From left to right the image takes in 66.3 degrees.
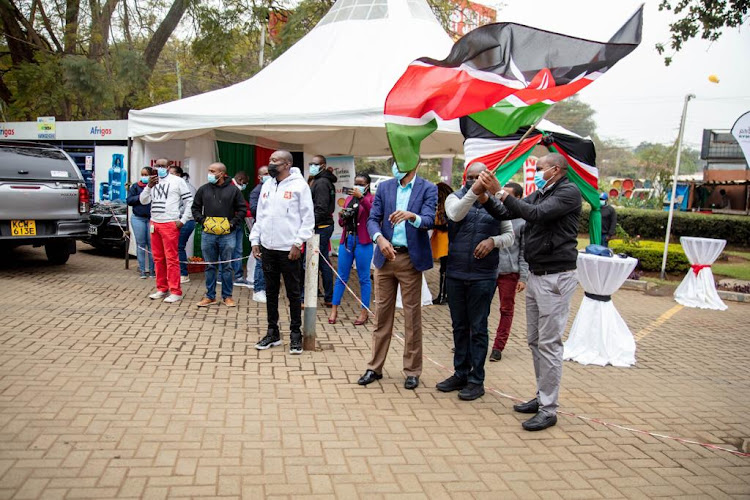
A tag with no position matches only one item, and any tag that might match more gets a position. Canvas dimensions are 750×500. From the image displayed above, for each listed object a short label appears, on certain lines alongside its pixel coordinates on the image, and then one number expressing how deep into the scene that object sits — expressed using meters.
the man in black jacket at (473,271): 4.86
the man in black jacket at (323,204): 7.89
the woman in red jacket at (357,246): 7.33
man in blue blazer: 5.02
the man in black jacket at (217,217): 7.62
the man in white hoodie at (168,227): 7.85
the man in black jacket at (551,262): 4.35
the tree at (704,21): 11.01
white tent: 8.30
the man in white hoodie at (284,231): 5.93
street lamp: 11.50
